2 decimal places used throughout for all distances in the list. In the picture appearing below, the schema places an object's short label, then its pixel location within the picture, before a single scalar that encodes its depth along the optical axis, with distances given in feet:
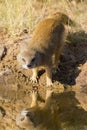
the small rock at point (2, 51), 34.58
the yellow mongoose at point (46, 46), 31.66
